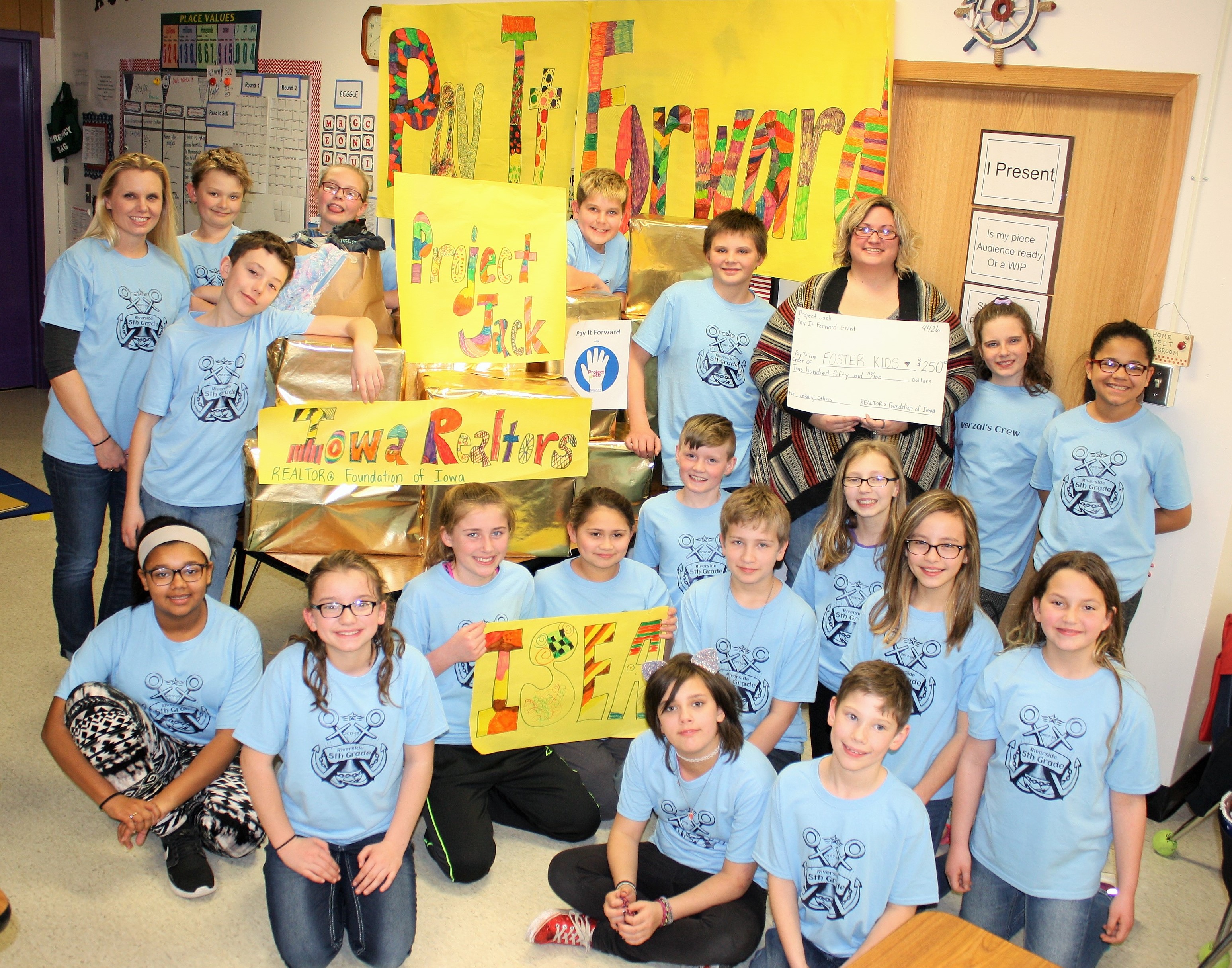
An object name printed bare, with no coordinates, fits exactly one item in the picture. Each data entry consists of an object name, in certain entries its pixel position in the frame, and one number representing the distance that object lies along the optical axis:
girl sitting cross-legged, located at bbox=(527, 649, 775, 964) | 2.29
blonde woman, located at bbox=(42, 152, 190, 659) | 3.08
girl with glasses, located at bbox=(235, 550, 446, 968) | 2.31
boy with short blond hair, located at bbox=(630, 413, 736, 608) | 2.99
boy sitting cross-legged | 2.08
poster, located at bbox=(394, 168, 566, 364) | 3.16
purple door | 6.59
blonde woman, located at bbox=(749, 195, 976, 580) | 3.06
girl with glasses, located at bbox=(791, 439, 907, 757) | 2.72
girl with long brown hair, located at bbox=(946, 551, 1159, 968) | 2.23
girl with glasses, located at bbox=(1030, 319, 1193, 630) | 2.85
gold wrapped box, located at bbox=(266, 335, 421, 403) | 3.07
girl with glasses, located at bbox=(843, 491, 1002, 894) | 2.48
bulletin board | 5.37
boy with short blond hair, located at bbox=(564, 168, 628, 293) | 3.48
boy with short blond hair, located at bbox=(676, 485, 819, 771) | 2.68
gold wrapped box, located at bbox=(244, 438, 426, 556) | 3.16
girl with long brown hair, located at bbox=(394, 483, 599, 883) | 2.77
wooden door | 3.06
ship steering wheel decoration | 3.17
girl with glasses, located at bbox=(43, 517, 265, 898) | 2.56
